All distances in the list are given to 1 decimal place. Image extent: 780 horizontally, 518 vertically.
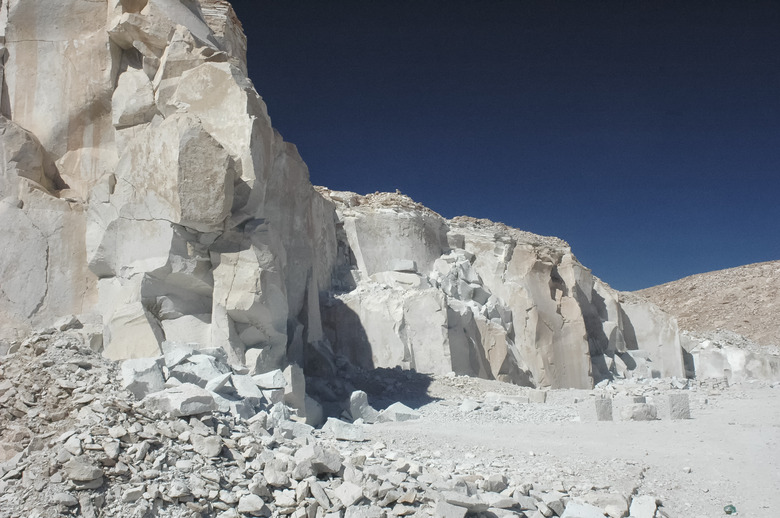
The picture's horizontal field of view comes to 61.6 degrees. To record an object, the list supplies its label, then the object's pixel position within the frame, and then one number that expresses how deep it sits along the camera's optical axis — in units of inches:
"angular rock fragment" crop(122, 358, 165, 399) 232.5
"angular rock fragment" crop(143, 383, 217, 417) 212.1
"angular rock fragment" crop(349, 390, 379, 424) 378.0
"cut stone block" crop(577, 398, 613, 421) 366.0
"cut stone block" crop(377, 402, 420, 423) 378.0
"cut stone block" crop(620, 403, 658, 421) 360.2
